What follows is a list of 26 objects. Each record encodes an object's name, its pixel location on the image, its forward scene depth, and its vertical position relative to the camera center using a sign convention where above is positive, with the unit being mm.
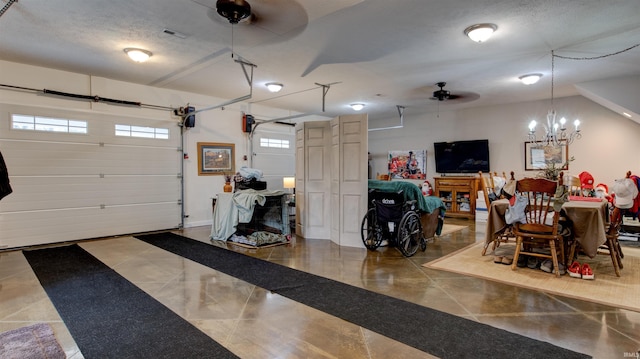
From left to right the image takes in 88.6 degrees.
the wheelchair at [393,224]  4684 -749
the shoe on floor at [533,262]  4107 -1149
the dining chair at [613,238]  3881 -793
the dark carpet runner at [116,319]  2234 -1192
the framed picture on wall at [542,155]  7466 +414
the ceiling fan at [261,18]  3199 +1705
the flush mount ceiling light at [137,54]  4531 +1683
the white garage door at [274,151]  8359 +593
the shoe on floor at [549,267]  3857 -1129
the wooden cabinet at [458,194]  8211 -543
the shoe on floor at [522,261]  4188 -1165
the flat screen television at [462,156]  8508 +455
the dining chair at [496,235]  4512 -799
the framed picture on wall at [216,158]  7322 +359
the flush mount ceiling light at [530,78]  5712 +1668
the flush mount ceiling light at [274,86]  6359 +1732
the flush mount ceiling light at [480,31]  3738 +1636
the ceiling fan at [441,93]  6352 +1560
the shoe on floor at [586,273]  3623 -1110
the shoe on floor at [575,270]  3680 -1105
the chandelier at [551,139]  7075 +791
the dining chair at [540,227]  3613 -638
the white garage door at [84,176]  5207 -21
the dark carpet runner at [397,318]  2219 -1192
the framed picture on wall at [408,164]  9633 +274
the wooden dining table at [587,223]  3729 -587
